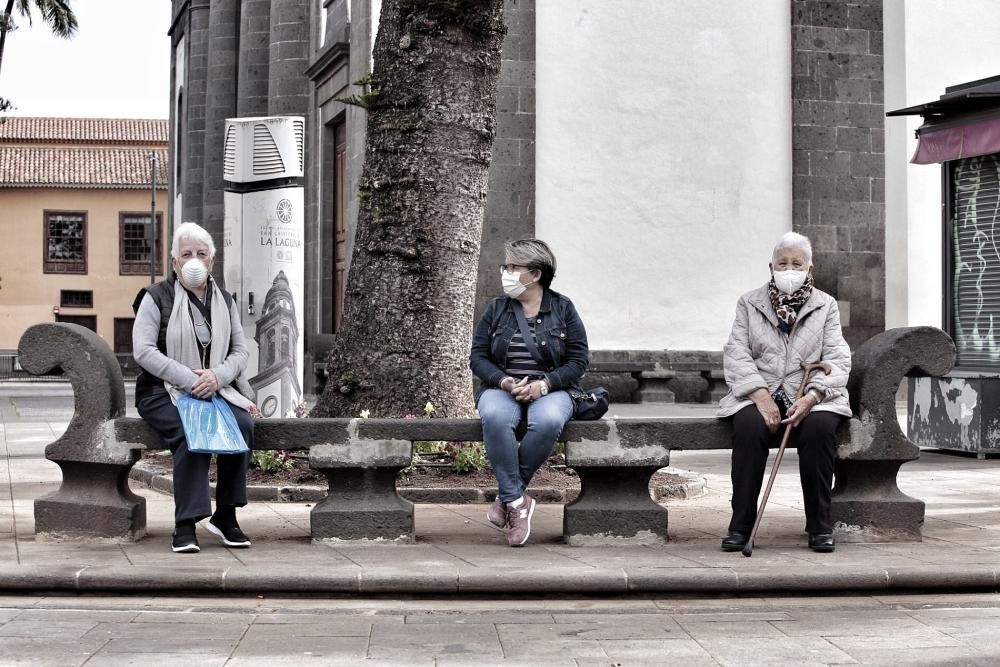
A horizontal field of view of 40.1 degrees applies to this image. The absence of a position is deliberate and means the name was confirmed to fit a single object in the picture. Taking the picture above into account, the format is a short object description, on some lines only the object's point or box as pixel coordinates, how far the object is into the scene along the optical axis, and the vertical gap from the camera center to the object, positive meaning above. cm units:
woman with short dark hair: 685 -8
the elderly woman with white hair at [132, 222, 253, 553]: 670 -6
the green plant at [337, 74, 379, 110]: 943 +181
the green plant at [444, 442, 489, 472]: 916 -70
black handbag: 711 -26
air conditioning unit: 1188 +180
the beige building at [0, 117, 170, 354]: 5888 +530
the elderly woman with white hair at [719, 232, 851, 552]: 680 -15
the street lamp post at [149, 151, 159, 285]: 5208 +513
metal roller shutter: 1176 +81
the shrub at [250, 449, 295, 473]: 924 -72
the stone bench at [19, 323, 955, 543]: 691 -50
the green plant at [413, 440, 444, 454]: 940 -64
